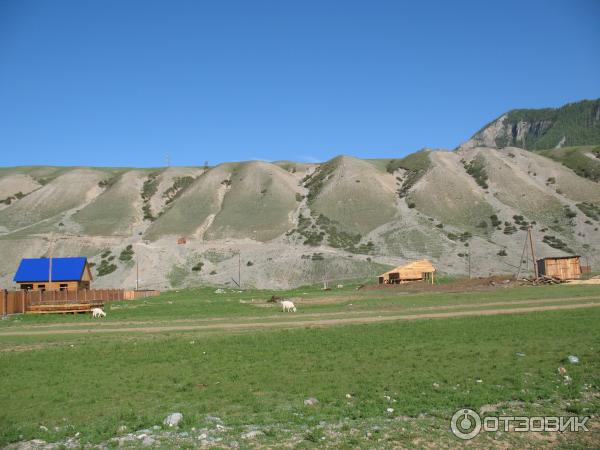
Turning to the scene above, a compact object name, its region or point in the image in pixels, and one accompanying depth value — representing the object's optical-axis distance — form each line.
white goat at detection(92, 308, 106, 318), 44.78
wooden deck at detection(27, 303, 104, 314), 49.28
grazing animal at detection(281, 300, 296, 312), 43.22
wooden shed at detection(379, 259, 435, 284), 75.12
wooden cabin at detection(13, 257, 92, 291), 71.44
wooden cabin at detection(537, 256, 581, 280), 68.25
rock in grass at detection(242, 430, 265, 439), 10.76
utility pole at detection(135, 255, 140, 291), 88.88
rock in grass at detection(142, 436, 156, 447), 10.54
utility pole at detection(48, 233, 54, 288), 69.53
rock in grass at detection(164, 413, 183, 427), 11.88
